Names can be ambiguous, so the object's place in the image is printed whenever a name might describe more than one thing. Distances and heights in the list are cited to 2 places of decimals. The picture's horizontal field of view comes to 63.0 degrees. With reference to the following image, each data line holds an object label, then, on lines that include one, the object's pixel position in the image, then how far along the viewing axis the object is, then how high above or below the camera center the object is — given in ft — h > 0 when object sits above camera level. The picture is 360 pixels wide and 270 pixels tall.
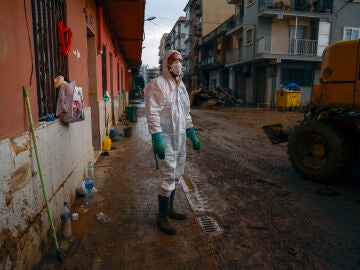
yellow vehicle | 14.57 -1.64
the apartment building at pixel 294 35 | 69.92 +14.18
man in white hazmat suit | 10.14 -1.14
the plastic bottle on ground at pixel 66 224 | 9.74 -4.44
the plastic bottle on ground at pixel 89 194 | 12.60 -4.43
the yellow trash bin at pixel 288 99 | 63.31 -1.34
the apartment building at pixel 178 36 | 184.44 +37.33
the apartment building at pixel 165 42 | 238.02 +41.62
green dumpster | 42.36 -3.17
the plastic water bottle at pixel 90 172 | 14.99 -4.21
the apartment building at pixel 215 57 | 99.66 +13.14
